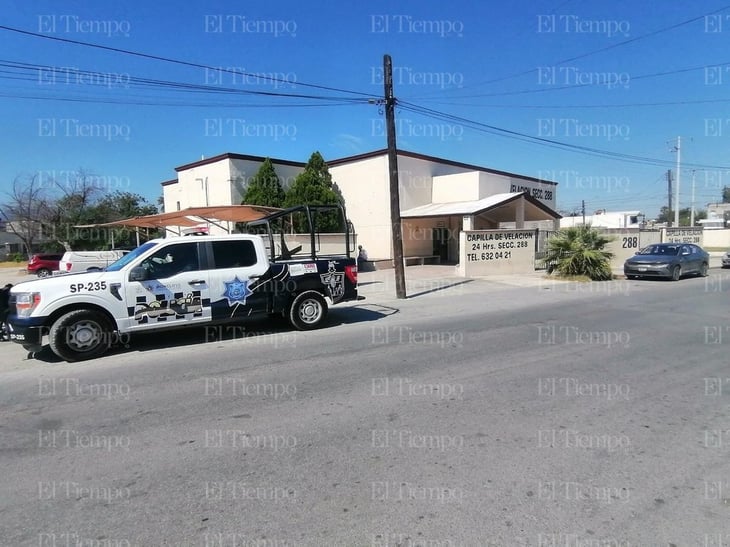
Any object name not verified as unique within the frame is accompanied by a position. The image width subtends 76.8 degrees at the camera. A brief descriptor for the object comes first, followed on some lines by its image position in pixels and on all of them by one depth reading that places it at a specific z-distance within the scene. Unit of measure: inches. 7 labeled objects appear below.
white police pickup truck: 268.1
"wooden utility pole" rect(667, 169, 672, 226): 2314.0
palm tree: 734.5
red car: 1135.6
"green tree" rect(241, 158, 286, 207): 960.3
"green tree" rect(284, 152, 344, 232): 956.6
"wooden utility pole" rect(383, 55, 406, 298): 522.6
